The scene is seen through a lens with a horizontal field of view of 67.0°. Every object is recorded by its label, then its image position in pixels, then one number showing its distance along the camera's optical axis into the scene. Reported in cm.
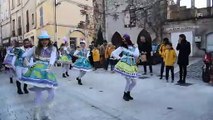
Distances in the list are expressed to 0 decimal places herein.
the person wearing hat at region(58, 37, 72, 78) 712
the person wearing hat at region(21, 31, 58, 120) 308
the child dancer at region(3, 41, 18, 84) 555
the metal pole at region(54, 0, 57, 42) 1372
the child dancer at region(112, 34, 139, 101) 395
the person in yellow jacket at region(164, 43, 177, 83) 553
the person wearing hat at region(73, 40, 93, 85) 564
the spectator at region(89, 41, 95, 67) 853
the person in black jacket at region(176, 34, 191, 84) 524
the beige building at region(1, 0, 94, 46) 1367
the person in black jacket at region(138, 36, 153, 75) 622
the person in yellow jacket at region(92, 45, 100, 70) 835
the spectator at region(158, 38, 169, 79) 572
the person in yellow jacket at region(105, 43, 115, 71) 805
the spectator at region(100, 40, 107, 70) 855
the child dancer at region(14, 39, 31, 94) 467
